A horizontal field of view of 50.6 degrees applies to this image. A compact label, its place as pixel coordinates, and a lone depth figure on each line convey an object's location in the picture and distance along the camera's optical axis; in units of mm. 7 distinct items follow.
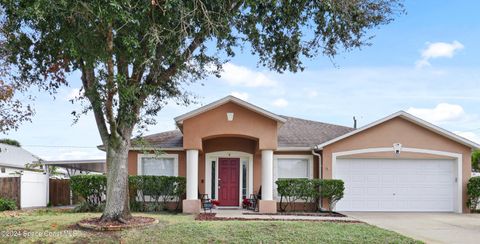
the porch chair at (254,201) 19141
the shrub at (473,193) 19078
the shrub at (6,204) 20580
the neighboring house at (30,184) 22375
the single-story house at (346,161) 18578
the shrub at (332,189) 18781
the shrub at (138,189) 18734
